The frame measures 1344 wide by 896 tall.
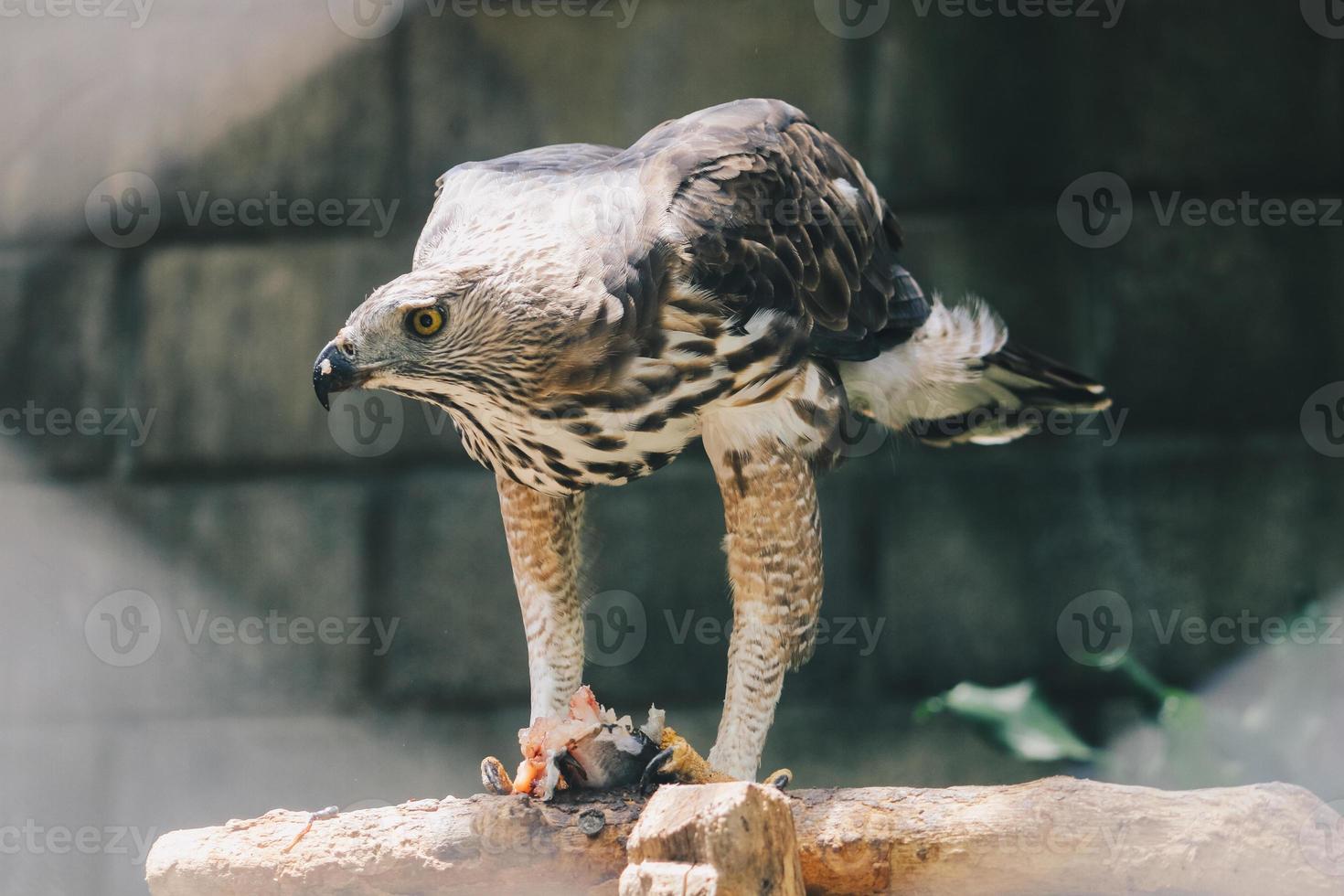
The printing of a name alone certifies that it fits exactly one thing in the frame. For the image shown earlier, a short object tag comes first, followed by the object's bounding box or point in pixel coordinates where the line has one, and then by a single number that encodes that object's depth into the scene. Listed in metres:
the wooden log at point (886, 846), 4.16
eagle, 5.06
